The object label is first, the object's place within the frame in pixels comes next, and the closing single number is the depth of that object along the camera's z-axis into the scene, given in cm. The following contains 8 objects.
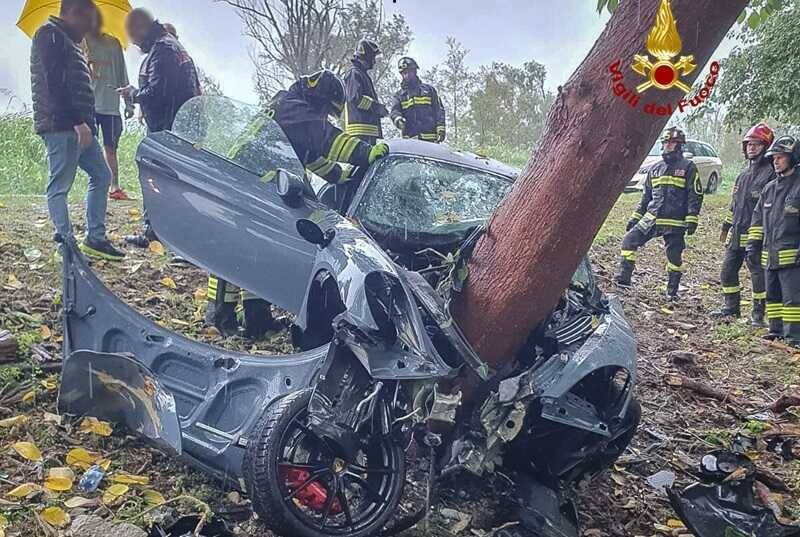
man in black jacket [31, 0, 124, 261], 429
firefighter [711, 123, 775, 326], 622
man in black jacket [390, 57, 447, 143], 907
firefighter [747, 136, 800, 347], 546
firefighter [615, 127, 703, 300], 697
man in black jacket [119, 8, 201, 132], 504
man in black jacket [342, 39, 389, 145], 752
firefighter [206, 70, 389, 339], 375
